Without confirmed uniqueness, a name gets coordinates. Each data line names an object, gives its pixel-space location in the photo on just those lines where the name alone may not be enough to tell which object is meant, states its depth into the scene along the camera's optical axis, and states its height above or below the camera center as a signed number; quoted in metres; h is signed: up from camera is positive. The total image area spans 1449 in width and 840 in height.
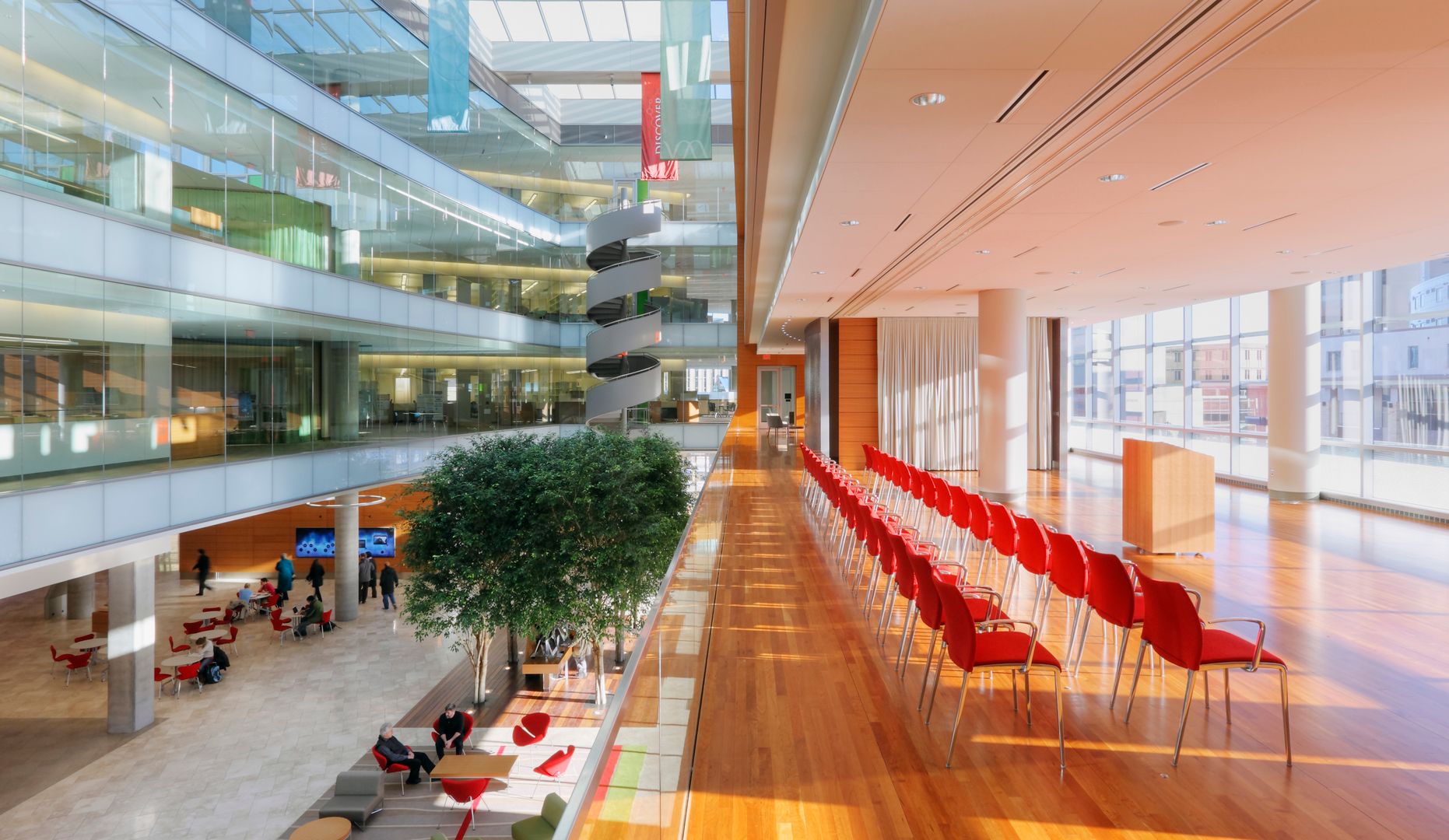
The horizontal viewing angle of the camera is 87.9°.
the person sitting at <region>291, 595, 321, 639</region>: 15.66 -4.27
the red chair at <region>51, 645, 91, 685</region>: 13.05 -4.29
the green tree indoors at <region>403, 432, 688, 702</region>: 14.01 -2.54
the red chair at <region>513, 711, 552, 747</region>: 11.98 -5.09
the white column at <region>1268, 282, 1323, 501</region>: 11.70 +0.40
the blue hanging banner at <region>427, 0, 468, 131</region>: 13.88 +6.46
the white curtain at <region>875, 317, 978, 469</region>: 15.82 +0.56
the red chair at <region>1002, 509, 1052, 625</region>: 5.26 -0.97
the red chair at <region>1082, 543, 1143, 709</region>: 4.08 -1.01
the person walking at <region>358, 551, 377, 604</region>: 18.59 -3.91
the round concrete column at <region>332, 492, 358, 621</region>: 16.70 -3.30
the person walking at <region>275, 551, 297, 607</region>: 17.75 -3.90
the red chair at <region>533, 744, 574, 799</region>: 10.51 -4.96
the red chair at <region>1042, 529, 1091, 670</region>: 4.66 -0.99
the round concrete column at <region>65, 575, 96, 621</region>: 16.69 -4.12
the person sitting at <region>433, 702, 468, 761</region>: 10.96 -4.67
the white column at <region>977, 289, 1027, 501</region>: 11.09 +0.31
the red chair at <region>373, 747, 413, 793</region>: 10.34 -4.88
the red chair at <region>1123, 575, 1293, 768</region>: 3.41 -1.09
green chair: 8.23 -4.59
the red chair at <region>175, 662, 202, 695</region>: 12.63 -4.37
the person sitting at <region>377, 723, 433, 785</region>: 10.42 -4.72
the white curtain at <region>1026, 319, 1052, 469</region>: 16.12 +0.16
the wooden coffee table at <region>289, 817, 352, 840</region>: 8.77 -4.90
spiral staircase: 18.16 +2.81
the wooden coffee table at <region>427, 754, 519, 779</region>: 9.90 -4.71
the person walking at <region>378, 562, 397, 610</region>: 17.88 -3.98
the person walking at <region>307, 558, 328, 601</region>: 17.70 -3.82
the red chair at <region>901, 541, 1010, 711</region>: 4.09 -1.07
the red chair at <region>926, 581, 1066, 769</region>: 3.50 -1.13
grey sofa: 9.53 -4.95
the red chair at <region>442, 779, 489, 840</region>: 9.77 -4.91
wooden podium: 7.63 -0.86
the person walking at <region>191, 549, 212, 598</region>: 19.06 -4.01
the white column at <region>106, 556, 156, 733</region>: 11.42 -3.69
